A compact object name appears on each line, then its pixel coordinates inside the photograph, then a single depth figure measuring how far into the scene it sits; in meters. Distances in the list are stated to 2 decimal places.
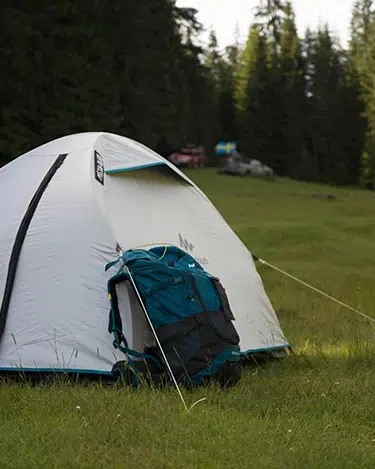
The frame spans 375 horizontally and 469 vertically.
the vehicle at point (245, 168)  83.85
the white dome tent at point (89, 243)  10.18
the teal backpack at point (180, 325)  9.46
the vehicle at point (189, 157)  89.78
